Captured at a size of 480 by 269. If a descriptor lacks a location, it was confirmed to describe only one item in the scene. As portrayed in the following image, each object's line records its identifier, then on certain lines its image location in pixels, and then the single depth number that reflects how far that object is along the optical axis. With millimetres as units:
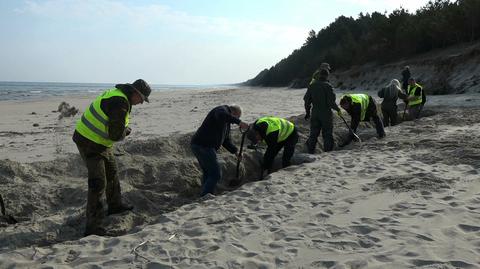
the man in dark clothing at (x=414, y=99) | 12297
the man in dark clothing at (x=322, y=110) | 8680
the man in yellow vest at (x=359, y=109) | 9406
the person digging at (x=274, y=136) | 7125
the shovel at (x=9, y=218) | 5477
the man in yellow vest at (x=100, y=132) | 4891
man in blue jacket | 6148
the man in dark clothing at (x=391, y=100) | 10898
